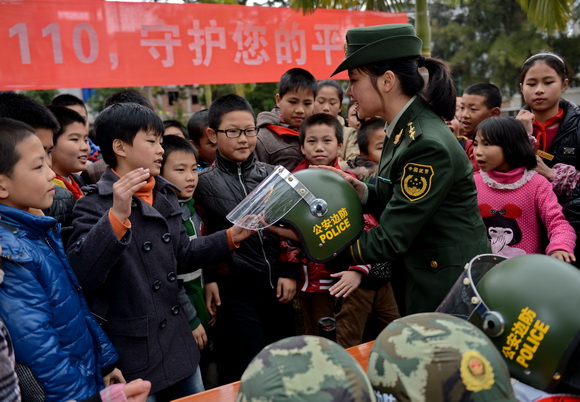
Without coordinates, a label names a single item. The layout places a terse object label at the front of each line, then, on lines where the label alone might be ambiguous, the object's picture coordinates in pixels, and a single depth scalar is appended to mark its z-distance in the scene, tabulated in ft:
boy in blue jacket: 5.24
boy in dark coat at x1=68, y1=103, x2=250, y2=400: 6.23
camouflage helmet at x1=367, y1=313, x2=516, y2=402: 3.41
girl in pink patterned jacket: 10.01
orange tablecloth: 5.43
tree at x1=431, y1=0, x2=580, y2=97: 72.28
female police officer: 6.49
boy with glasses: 9.64
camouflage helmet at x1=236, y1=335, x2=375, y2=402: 3.14
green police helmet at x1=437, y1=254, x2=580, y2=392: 4.31
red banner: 13.85
